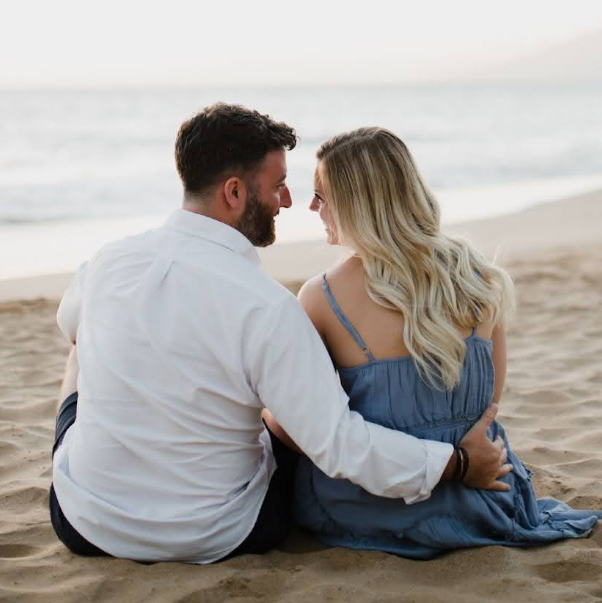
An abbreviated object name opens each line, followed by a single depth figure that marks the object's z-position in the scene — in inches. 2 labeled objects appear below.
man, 90.9
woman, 102.2
